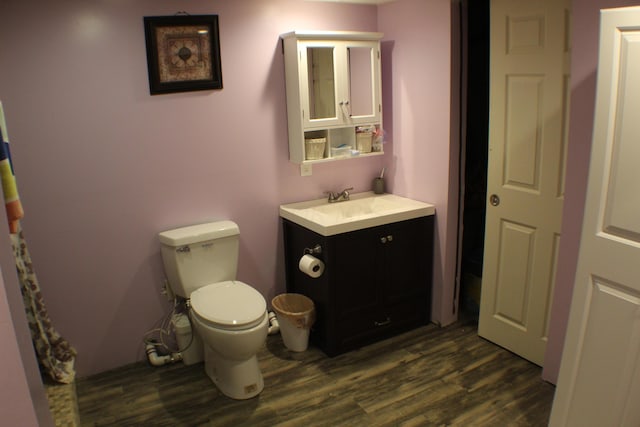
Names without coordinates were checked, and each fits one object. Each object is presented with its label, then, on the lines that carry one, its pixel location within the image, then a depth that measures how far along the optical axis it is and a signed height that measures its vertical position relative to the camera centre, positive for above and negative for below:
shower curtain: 2.36 -1.08
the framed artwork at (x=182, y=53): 2.68 +0.28
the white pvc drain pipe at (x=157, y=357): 2.94 -1.45
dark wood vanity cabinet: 2.92 -1.09
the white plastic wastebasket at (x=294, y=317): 2.97 -1.28
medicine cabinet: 2.96 +0.04
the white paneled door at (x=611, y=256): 1.73 -0.59
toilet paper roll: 2.88 -0.93
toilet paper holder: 2.91 -0.86
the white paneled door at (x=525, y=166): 2.49 -0.37
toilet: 2.51 -1.03
